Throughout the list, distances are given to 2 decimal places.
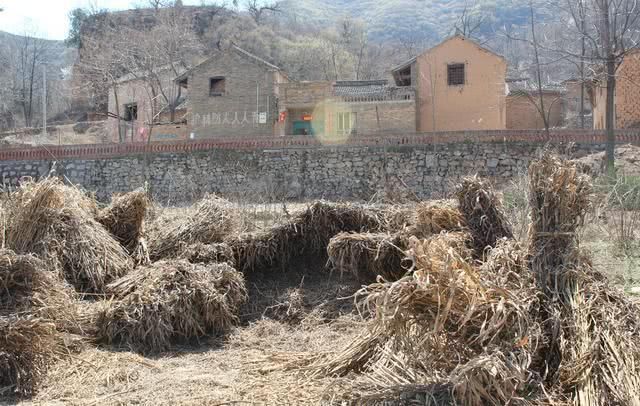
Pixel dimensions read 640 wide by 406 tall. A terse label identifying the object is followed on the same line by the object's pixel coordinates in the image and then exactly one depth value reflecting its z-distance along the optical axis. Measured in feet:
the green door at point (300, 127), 118.21
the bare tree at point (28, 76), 175.42
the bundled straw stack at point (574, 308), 12.66
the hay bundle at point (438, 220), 21.18
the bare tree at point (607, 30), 59.11
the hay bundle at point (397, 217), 24.23
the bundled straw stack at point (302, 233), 25.41
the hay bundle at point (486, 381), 12.05
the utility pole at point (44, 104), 121.69
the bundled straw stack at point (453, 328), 12.21
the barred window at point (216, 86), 116.26
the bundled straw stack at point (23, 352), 16.46
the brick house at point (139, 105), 132.26
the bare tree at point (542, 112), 79.17
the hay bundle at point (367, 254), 22.76
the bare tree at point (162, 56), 125.62
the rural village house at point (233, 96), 116.16
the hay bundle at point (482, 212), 20.42
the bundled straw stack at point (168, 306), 20.06
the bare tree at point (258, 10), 231.30
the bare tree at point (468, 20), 185.98
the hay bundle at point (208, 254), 24.41
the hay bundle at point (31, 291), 18.48
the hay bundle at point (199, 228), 25.98
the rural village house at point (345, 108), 107.65
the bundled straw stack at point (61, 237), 23.15
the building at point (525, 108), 124.06
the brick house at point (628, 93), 84.07
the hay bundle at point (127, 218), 27.45
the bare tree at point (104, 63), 127.34
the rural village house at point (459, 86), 107.55
